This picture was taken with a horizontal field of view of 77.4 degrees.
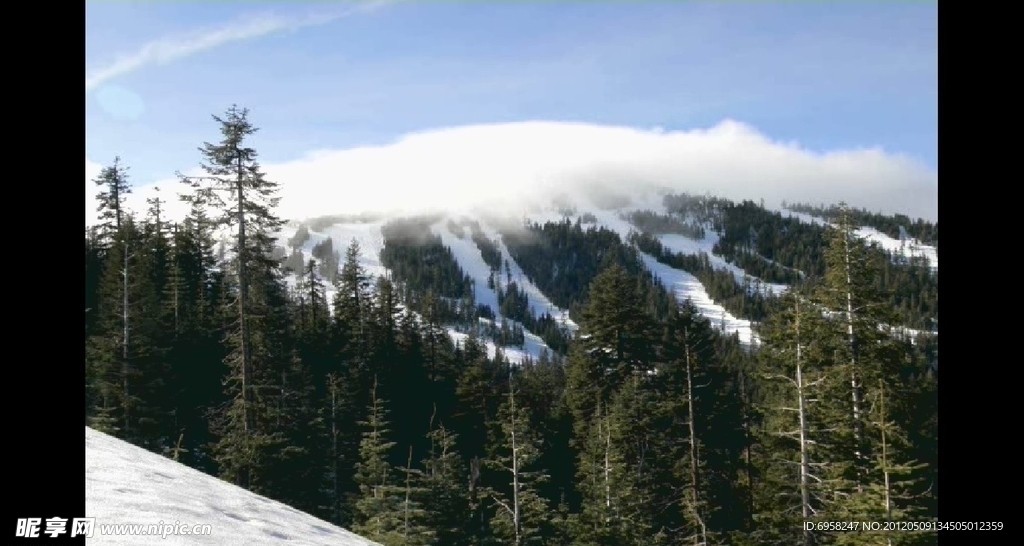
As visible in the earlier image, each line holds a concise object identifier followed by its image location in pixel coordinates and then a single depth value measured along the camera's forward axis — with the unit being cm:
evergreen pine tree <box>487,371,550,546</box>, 2581
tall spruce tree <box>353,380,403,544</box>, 2333
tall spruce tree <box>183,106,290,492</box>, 2242
